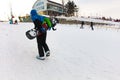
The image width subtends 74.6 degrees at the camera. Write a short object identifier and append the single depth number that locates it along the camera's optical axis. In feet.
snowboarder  8.56
